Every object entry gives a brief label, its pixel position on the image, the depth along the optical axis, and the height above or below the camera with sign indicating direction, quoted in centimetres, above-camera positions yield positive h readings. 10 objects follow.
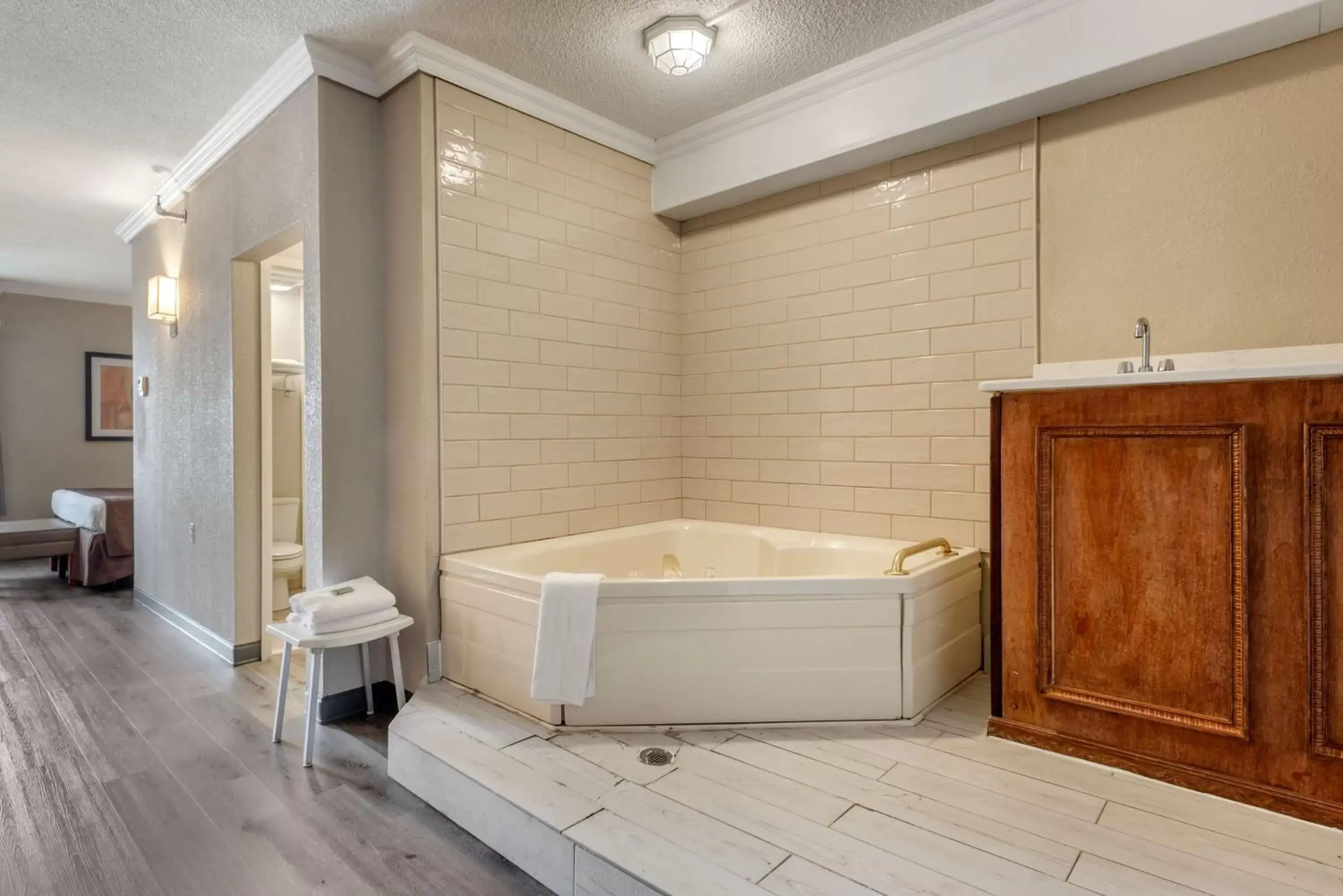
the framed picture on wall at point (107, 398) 685 +48
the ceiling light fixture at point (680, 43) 241 +141
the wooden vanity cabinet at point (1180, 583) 162 -37
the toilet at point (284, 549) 392 -60
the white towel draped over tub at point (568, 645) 216 -63
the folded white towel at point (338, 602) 234 -55
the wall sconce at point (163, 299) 387 +82
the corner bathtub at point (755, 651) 219 -66
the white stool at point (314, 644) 232 -68
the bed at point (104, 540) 502 -69
